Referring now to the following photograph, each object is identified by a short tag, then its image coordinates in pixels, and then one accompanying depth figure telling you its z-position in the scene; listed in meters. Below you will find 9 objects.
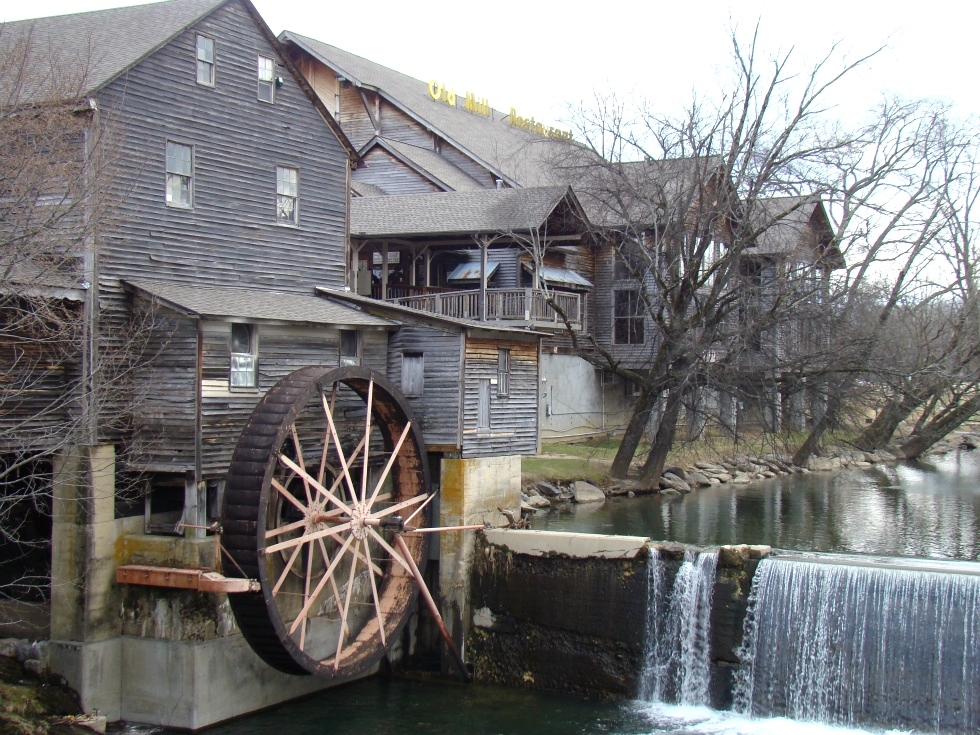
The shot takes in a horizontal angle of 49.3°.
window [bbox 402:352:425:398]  19.70
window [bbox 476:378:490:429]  19.81
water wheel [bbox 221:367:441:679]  15.15
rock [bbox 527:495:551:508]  25.59
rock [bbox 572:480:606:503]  27.45
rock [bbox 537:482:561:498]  26.83
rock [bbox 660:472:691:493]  30.69
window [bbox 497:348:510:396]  20.52
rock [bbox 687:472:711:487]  32.06
